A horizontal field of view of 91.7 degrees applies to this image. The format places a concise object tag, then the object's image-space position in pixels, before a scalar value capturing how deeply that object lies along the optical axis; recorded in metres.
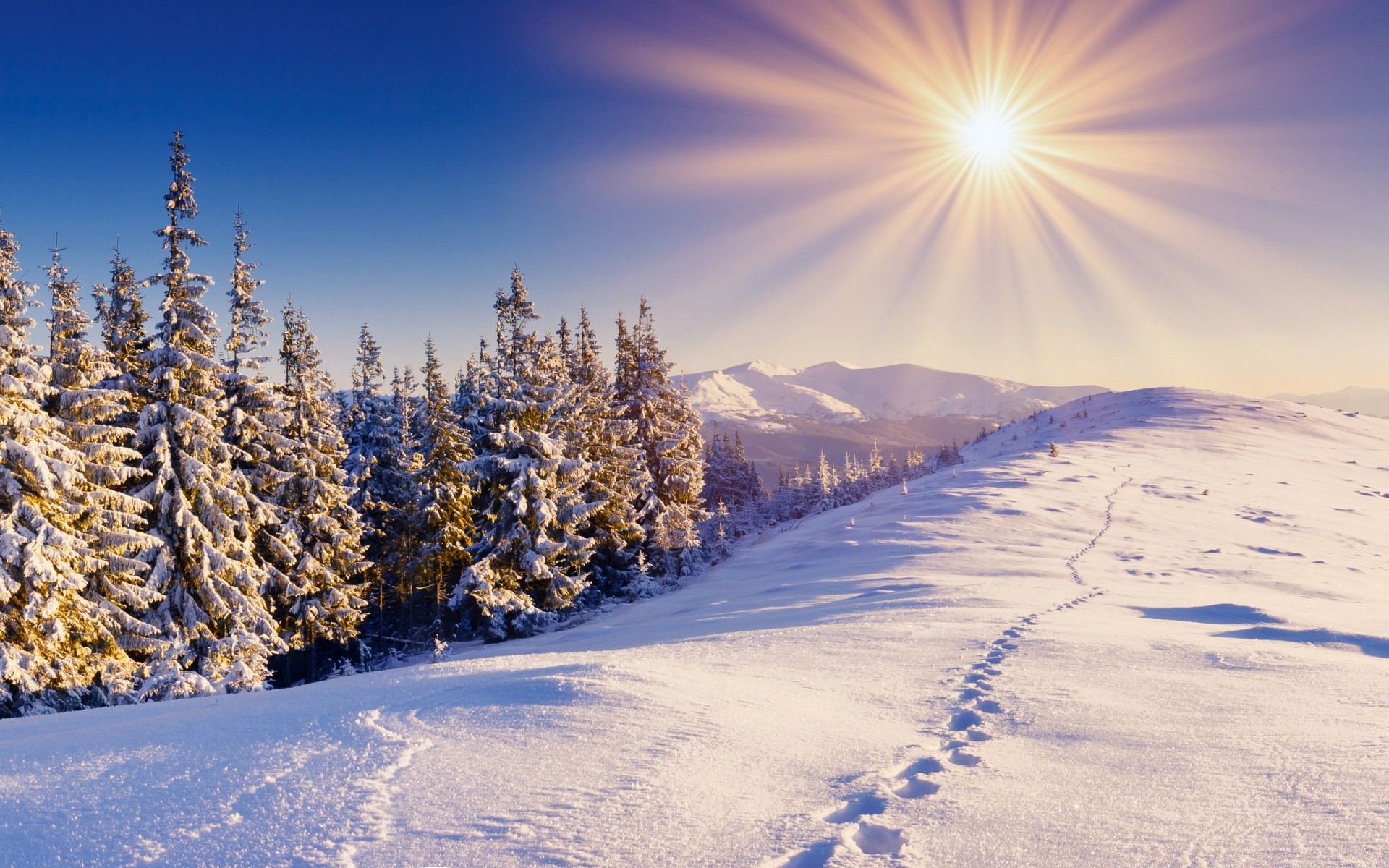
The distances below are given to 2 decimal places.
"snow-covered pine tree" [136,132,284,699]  19.00
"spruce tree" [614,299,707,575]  35.44
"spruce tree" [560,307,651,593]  31.91
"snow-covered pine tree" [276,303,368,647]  24.81
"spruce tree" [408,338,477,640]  30.53
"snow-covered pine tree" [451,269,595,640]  25.91
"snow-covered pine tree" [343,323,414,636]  33.94
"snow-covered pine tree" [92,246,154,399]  20.34
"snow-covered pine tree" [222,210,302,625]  22.52
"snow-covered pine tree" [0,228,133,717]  15.27
